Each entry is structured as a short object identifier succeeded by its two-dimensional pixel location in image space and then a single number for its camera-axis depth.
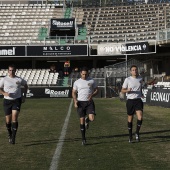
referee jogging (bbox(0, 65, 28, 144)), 10.87
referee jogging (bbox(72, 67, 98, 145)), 10.77
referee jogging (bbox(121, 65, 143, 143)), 11.12
